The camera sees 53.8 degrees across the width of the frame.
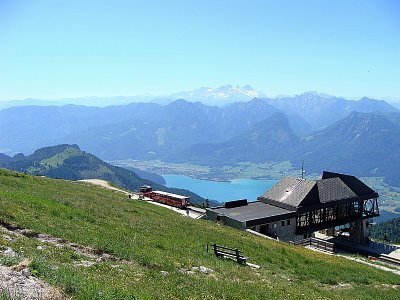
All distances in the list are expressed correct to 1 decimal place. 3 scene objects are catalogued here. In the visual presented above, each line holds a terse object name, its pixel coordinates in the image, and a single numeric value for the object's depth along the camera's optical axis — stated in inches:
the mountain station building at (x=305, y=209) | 2153.1
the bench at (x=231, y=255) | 1035.9
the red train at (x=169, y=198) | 2605.8
